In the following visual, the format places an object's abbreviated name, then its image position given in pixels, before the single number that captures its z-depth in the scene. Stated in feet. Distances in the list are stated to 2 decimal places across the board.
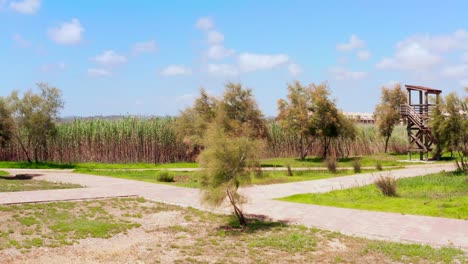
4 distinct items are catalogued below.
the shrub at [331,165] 84.90
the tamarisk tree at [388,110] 138.21
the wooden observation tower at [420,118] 118.73
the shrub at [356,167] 84.07
